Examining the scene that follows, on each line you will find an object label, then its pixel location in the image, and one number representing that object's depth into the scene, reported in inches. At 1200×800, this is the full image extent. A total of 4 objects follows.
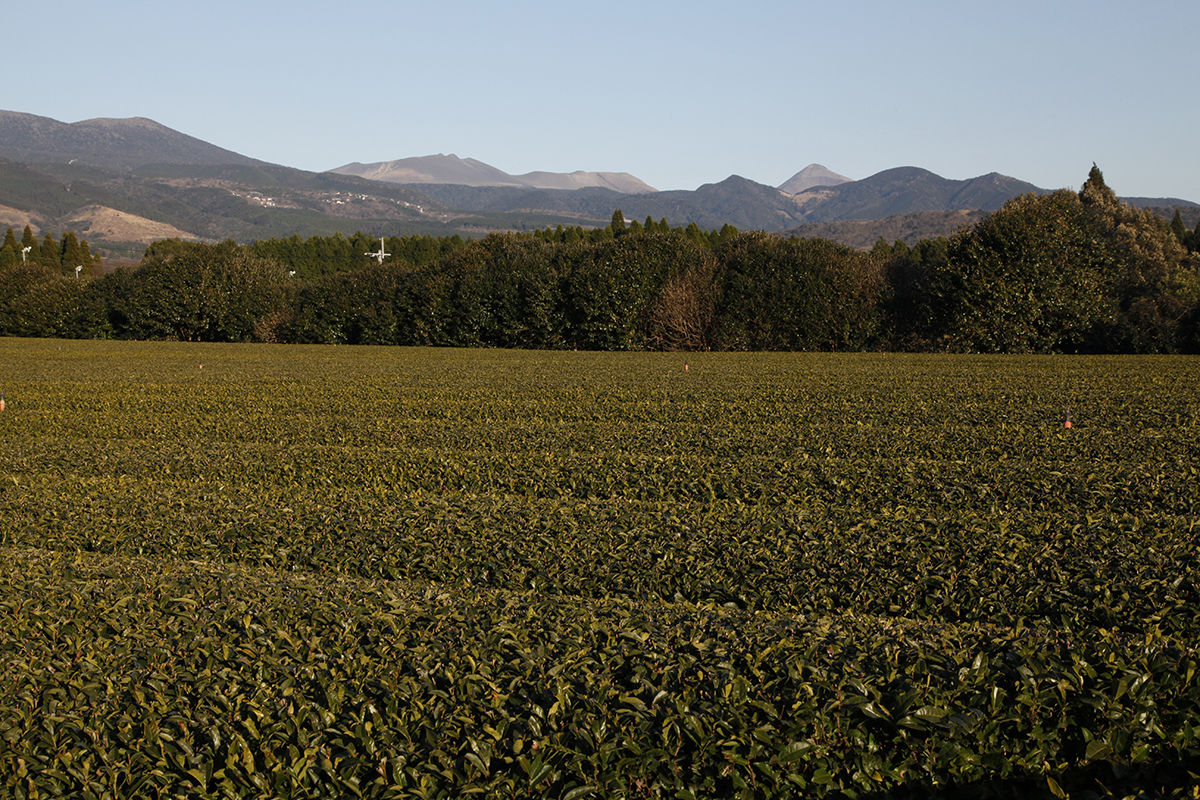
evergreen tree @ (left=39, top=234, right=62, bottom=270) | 4178.2
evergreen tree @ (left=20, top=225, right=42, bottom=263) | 4193.7
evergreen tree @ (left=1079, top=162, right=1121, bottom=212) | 1784.0
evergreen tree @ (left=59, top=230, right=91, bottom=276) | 4414.4
